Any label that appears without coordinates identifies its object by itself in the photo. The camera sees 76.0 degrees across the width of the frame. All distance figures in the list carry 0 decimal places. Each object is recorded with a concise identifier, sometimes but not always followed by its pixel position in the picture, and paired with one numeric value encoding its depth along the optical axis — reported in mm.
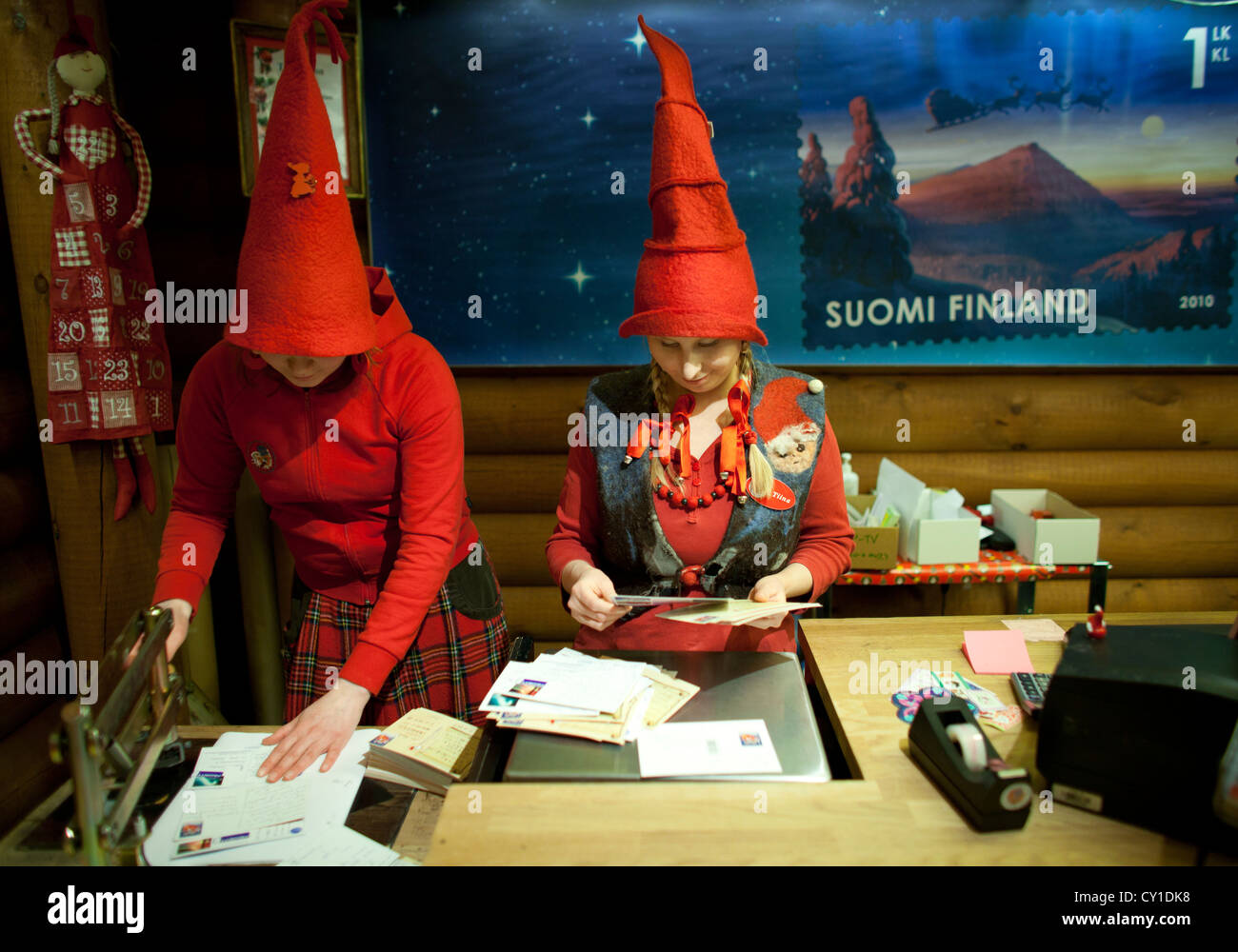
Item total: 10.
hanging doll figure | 2195
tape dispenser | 1230
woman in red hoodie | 1564
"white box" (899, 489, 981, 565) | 2885
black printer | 1171
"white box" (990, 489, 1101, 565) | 2877
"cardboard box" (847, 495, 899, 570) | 2877
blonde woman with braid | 1827
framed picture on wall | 2646
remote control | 1569
